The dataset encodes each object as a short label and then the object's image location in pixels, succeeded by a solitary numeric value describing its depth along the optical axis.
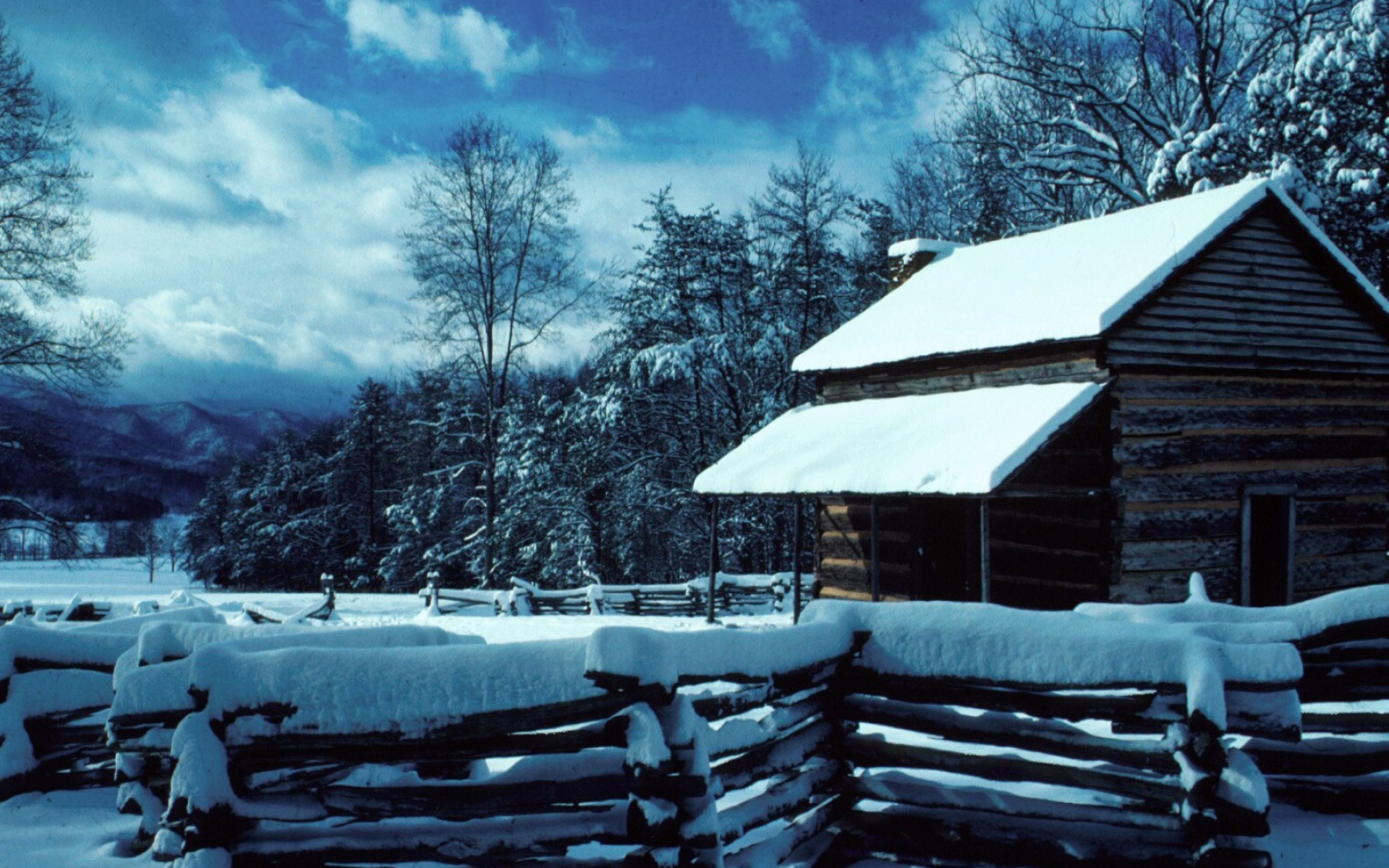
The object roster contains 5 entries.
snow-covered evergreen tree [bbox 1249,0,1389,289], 18.41
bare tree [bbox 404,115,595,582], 26.72
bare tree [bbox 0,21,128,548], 16.91
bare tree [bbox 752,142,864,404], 25.72
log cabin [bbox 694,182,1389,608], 11.01
